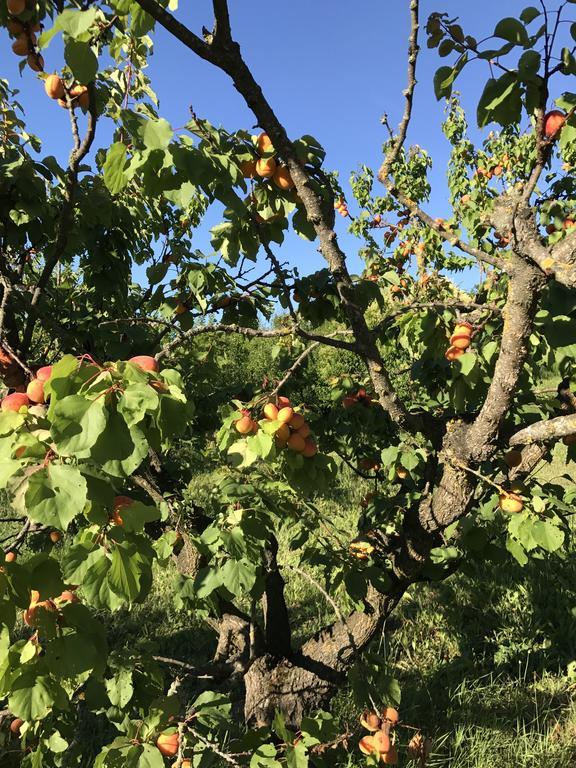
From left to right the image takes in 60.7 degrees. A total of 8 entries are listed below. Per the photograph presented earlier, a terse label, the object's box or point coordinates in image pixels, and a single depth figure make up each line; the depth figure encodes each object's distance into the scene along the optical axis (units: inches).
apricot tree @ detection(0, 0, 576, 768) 35.9
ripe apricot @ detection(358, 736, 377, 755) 69.6
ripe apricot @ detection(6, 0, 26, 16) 52.0
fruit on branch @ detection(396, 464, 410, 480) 97.5
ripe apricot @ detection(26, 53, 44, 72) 57.0
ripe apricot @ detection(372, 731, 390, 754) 68.5
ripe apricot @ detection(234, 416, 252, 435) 53.7
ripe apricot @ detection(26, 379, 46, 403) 39.7
